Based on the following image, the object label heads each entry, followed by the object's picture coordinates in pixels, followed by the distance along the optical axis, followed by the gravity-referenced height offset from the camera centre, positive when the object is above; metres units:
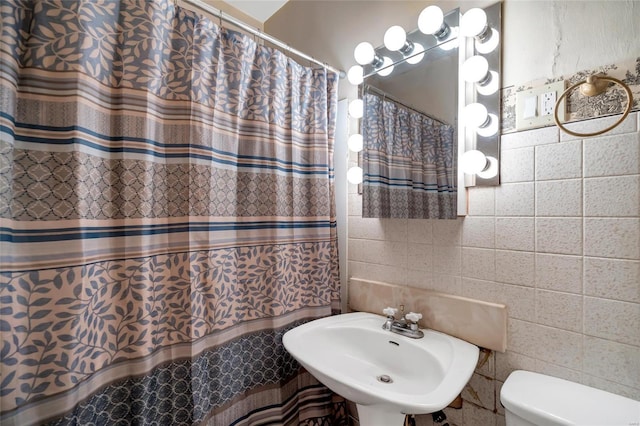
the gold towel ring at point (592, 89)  0.75 +0.34
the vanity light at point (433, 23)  1.03 +0.69
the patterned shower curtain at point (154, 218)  0.74 -0.02
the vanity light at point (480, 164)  0.99 +0.17
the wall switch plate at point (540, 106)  0.88 +0.33
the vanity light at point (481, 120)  0.99 +0.32
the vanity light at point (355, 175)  1.37 +0.18
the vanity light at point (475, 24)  0.96 +0.63
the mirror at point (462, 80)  0.99 +0.50
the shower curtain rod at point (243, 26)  0.98 +0.72
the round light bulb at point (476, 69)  0.98 +0.49
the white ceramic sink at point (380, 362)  0.76 -0.50
